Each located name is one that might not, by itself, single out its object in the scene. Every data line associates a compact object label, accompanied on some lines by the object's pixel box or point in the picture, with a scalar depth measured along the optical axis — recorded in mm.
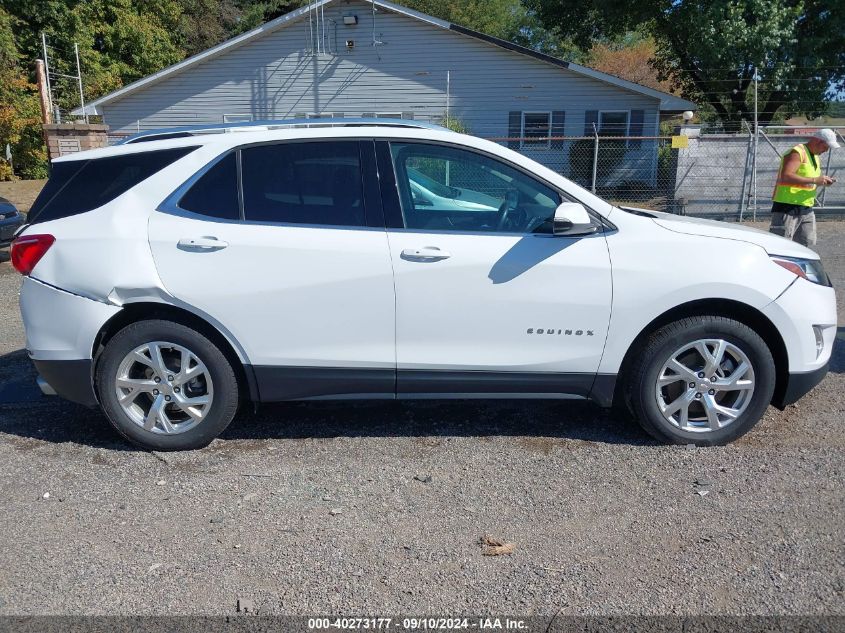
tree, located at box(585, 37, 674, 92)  47719
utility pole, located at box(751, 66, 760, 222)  15306
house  22906
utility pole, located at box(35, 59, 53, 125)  14320
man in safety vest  7164
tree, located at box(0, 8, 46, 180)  27016
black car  10797
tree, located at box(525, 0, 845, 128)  19469
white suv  4031
